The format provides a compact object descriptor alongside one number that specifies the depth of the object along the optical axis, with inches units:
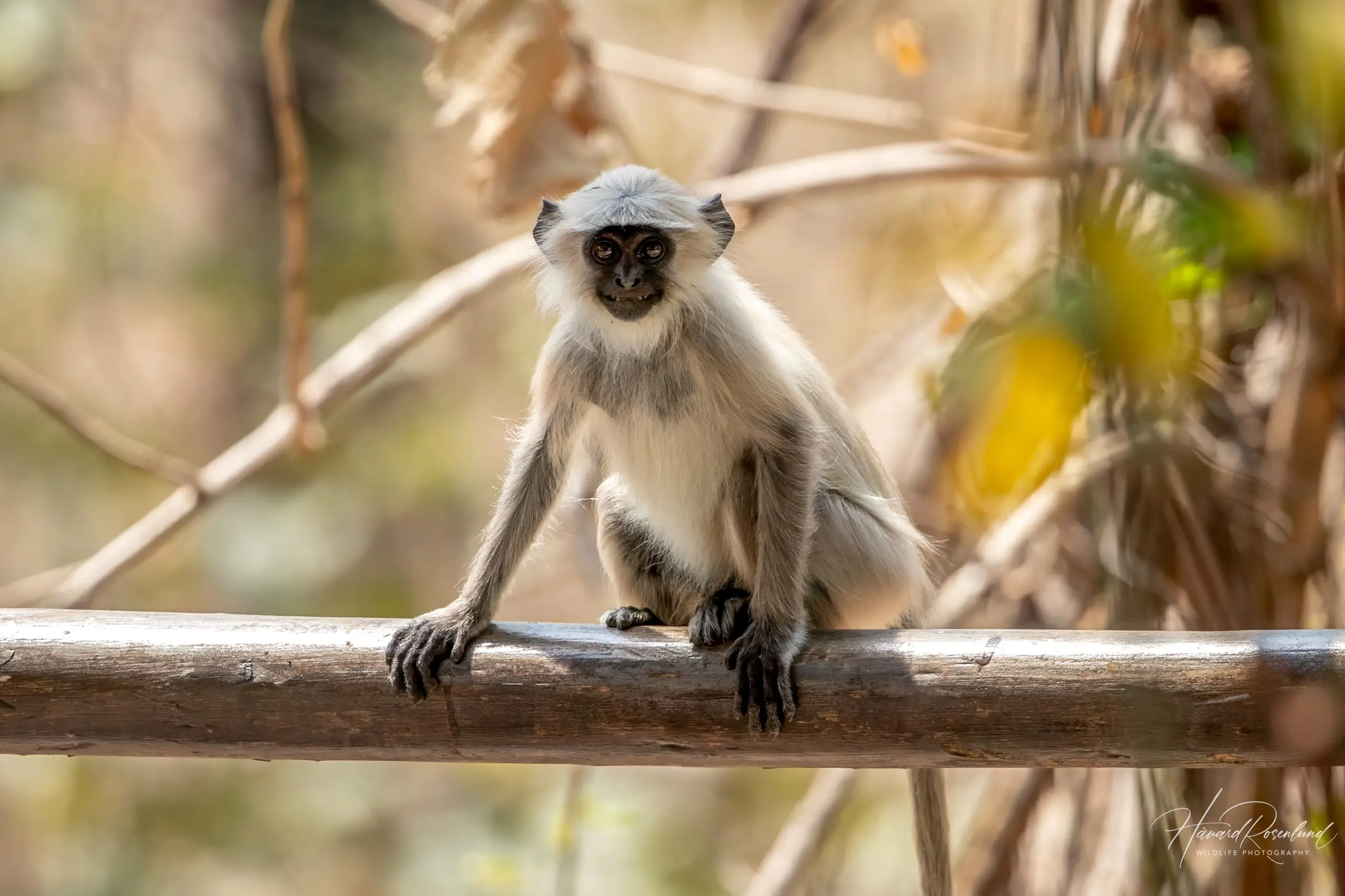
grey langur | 287.6
